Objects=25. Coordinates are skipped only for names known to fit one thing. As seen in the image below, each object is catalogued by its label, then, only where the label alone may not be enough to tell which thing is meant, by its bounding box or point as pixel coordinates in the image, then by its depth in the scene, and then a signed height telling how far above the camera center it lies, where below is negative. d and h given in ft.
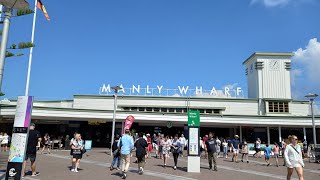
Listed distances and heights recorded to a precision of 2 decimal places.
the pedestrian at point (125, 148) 29.35 -2.30
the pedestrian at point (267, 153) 47.99 -3.98
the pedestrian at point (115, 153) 33.48 -3.35
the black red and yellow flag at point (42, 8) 47.91 +22.89
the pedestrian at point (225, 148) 56.67 -3.80
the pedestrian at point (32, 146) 27.37 -2.20
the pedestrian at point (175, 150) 37.45 -3.01
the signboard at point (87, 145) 57.22 -4.02
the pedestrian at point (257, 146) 56.87 -3.17
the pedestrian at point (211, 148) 36.66 -2.54
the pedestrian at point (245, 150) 50.52 -3.67
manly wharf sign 87.98 +13.79
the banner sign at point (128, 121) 53.75 +1.51
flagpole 50.28 +12.69
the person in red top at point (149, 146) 53.98 -3.73
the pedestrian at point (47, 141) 60.34 -3.59
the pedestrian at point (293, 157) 23.59 -2.30
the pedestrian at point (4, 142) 59.01 -4.08
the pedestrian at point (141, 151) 31.30 -2.77
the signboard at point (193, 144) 34.62 -1.88
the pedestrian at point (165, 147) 38.84 -2.80
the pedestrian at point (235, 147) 49.88 -3.12
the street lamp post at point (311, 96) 59.08 +8.82
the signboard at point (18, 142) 22.27 -1.48
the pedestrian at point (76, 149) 31.50 -2.75
